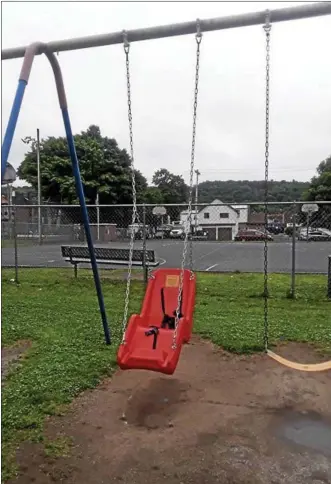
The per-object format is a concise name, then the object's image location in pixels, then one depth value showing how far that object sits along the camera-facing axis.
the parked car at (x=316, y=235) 9.86
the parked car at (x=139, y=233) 10.31
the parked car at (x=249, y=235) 10.53
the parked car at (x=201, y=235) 11.80
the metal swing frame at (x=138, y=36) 2.64
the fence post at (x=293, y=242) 6.70
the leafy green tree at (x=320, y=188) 47.28
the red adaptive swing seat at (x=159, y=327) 2.98
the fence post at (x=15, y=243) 8.25
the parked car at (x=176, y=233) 11.78
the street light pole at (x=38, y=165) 27.04
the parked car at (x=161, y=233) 10.83
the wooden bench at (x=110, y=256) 7.59
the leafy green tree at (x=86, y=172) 31.92
